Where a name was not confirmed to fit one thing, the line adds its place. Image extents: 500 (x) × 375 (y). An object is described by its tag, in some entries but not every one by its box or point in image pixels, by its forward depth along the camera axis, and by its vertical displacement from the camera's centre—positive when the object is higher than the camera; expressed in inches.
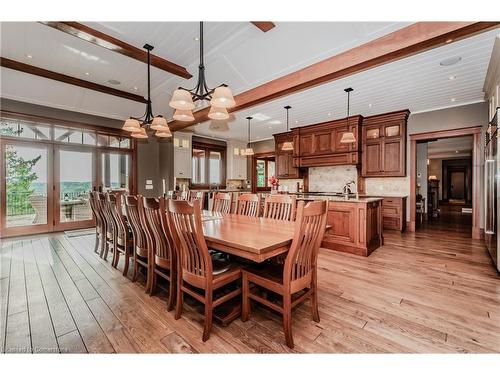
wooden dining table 59.4 -15.4
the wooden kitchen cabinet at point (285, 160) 284.7 +33.0
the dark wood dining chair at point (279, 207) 107.9 -10.3
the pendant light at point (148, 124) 126.4 +35.2
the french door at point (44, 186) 186.1 +0.5
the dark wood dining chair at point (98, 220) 140.1 -21.3
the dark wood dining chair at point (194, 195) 139.5 -6.1
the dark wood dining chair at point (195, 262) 64.6 -23.2
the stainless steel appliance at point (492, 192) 114.4 -4.0
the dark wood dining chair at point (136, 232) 94.3 -20.3
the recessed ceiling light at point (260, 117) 230.4 +72.0
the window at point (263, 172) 371.2 +23.9
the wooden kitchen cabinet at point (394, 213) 207.6 -25.8
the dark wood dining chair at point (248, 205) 121.1 -10.3
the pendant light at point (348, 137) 177.1 +38.0
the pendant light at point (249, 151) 248.6 +38.2
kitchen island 139.1 -26.0
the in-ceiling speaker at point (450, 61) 124.1 +69.7
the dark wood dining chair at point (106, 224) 129.5 -22.6
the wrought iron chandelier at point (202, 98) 88.4 +35.5
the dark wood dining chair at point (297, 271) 62.7 -27.3
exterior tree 185.1 +10.1
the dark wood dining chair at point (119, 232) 111.8 -23.8
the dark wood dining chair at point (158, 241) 79.5 -20.9
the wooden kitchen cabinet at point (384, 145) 209.8 +39.1
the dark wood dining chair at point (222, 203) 134.2 -10.4
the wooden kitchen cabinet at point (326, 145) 229.3 +45.3
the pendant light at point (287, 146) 223.5 +39.1
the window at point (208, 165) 305.0 +29.6
